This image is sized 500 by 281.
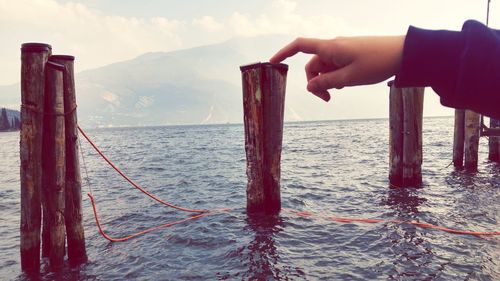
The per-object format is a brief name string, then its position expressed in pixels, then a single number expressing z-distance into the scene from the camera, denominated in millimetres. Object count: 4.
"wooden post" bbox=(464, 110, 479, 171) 12125
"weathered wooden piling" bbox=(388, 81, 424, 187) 9578
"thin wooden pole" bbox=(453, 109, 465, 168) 12972
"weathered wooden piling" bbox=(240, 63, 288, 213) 7230
